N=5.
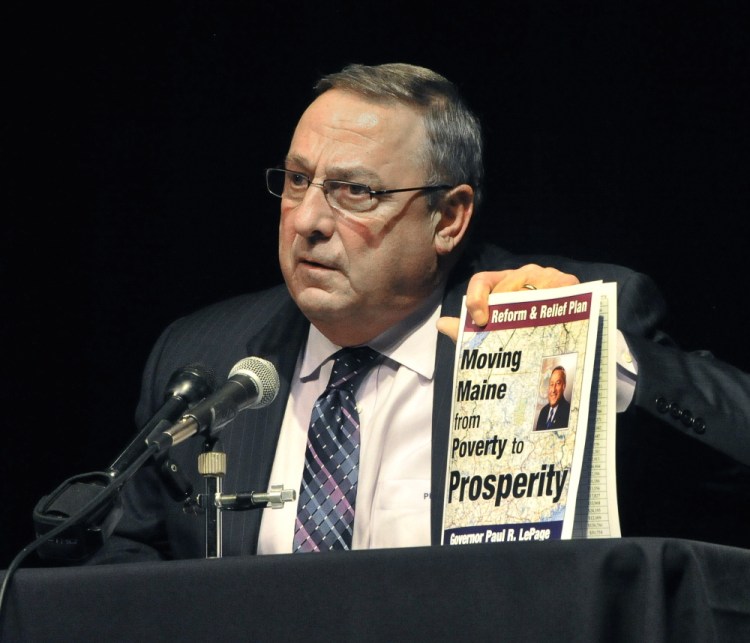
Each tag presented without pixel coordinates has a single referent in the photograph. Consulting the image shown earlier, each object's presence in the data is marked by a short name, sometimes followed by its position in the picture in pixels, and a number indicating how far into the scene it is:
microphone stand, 5.84
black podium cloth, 5.52
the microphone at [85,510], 5.71
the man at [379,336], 6.24
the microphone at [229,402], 5.79
